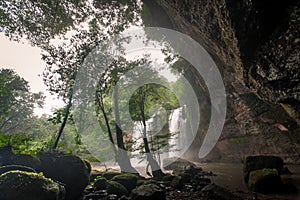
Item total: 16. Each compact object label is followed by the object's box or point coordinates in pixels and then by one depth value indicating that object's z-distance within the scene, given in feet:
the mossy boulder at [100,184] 29.40
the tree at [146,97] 38.16
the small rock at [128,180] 27.89
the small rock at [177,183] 26.60
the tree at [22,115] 88.79
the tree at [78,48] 40.73
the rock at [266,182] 19.94
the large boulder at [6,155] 20.77
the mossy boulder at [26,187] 14.33
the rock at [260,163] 24.80
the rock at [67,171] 23.30
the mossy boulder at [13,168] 18.48
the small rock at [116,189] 24.45
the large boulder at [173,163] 54.65
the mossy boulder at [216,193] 17.84
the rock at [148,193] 18.47
